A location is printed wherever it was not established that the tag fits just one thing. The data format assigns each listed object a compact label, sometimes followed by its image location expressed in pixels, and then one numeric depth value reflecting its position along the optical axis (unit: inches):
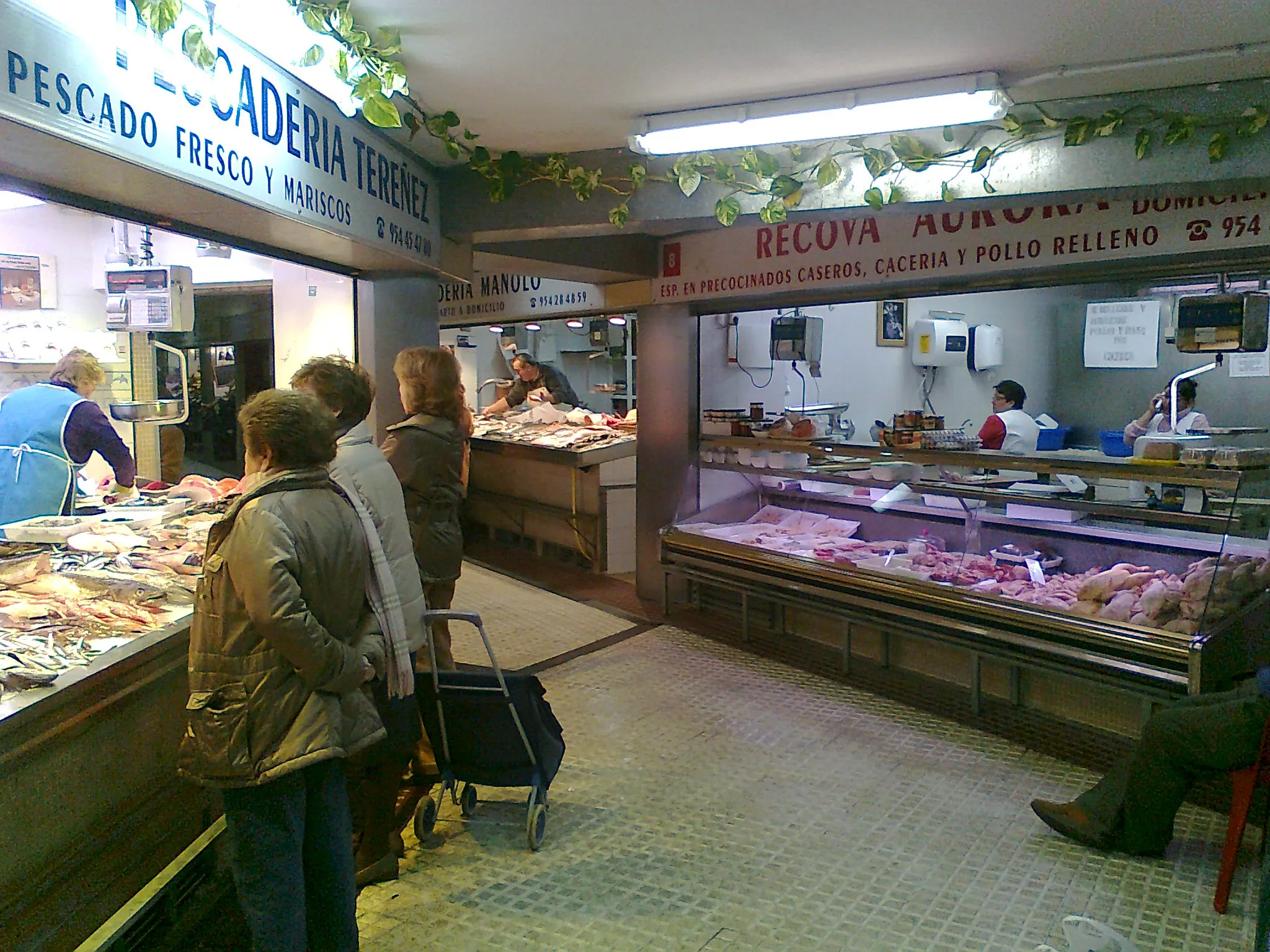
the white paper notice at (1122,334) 210.7
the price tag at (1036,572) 197.9
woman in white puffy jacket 120.1
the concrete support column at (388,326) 209.8
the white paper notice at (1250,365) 259.9
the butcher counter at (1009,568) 161.6
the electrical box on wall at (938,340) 348.8
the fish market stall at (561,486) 344.5
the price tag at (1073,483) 191.5
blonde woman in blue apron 181.8
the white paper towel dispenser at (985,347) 366.9
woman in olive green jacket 92.9
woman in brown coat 157.9
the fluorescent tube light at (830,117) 154.4
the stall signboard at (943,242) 179.6
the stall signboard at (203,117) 95.4
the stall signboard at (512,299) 334.3
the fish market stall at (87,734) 91.4
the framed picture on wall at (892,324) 336.2
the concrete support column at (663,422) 287.9
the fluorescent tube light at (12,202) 208.5
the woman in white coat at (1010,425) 264.1
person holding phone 224.8
